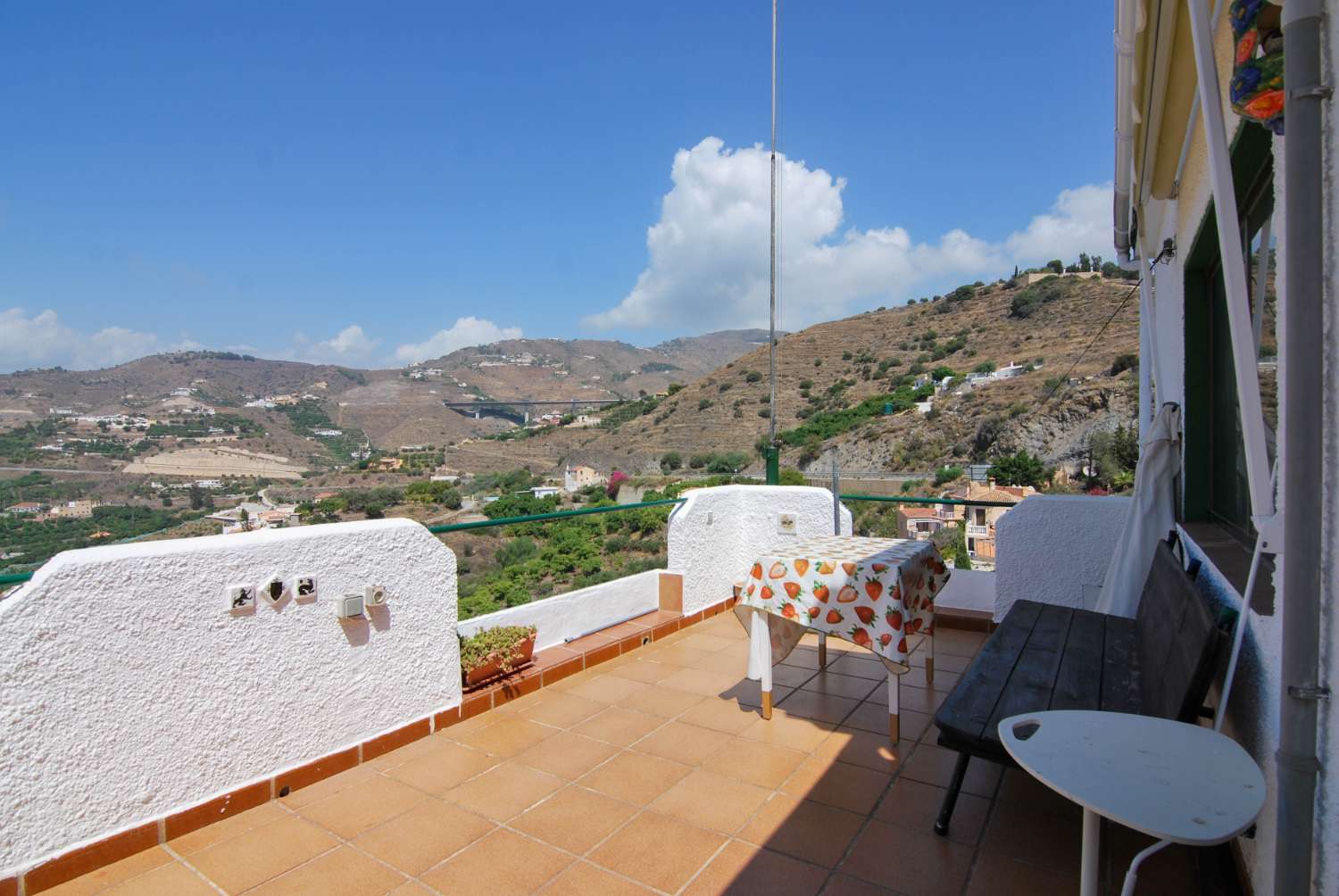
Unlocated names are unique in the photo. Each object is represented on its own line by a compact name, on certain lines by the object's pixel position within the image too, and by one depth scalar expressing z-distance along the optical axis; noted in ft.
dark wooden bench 5.68
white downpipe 6.81
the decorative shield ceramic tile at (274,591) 7.88
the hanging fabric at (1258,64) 3.72
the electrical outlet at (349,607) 8.61
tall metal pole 17.79
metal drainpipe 3.40
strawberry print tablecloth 8.90
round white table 3.63
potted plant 10.60
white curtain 9.72
